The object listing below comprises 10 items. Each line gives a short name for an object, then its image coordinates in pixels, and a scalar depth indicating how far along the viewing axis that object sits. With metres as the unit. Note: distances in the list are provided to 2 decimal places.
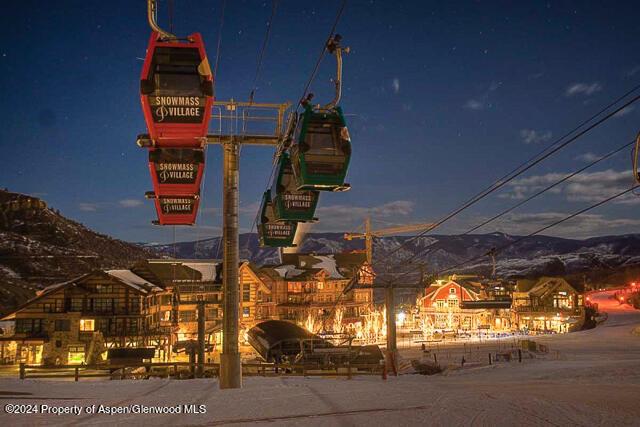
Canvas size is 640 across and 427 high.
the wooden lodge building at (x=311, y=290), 72.25
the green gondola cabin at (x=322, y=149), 12.21
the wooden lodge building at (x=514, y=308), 82.50
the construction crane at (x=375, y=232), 119.75
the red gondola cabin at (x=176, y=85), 9.71
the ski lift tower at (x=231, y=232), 14.58
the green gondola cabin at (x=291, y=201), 16.44
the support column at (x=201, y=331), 25.88
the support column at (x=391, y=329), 26.34
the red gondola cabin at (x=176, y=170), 12.22
